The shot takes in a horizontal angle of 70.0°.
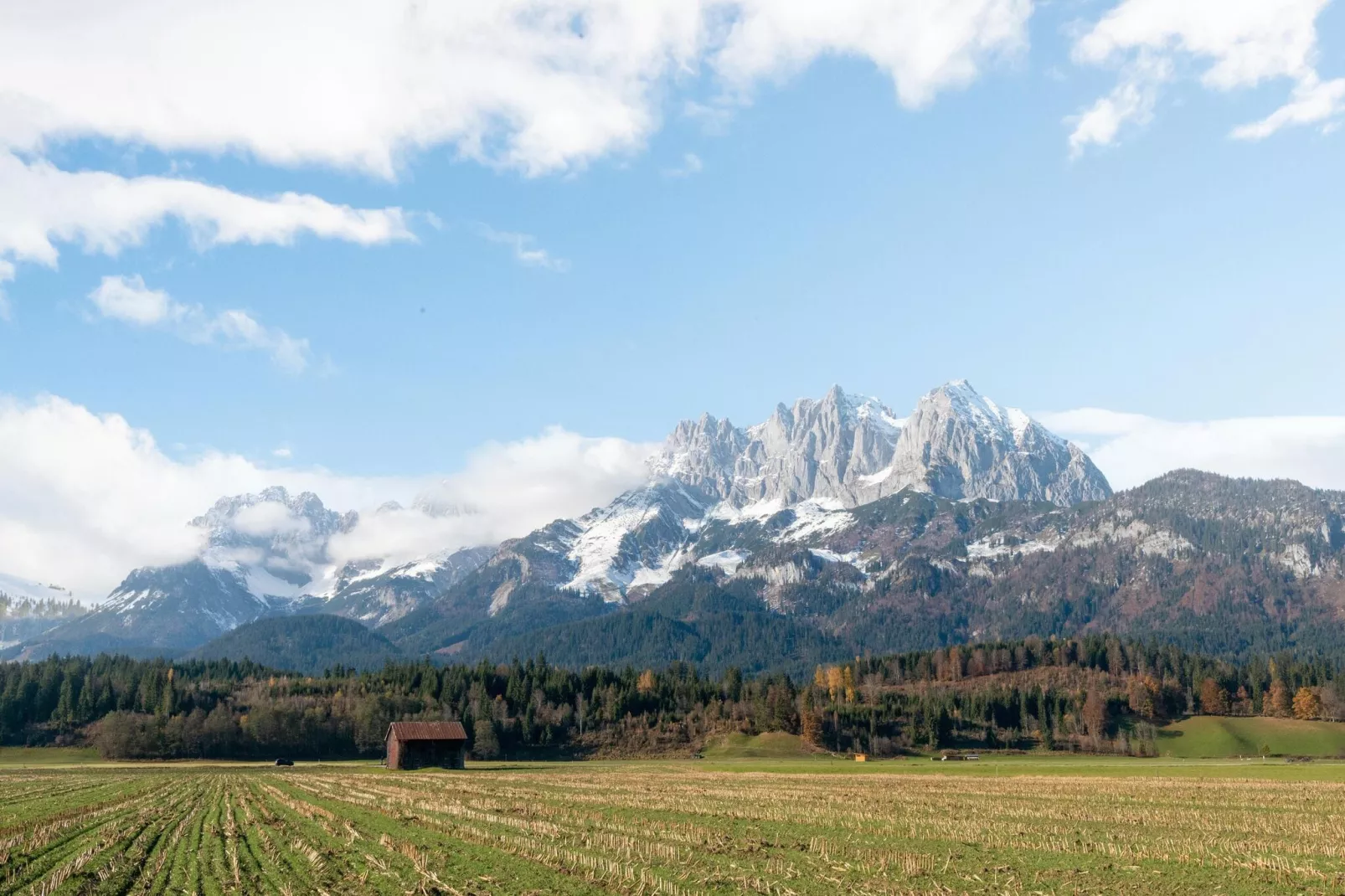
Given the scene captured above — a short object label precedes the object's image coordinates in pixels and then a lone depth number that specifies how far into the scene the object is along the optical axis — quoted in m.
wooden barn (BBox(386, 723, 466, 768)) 117.25
